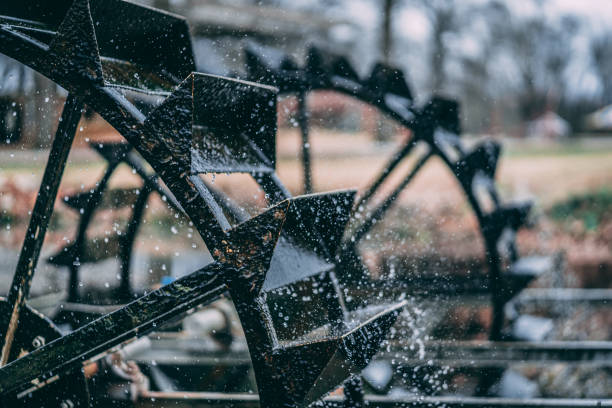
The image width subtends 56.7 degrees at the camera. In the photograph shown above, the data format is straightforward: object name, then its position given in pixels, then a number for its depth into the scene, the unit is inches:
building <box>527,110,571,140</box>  984.9
